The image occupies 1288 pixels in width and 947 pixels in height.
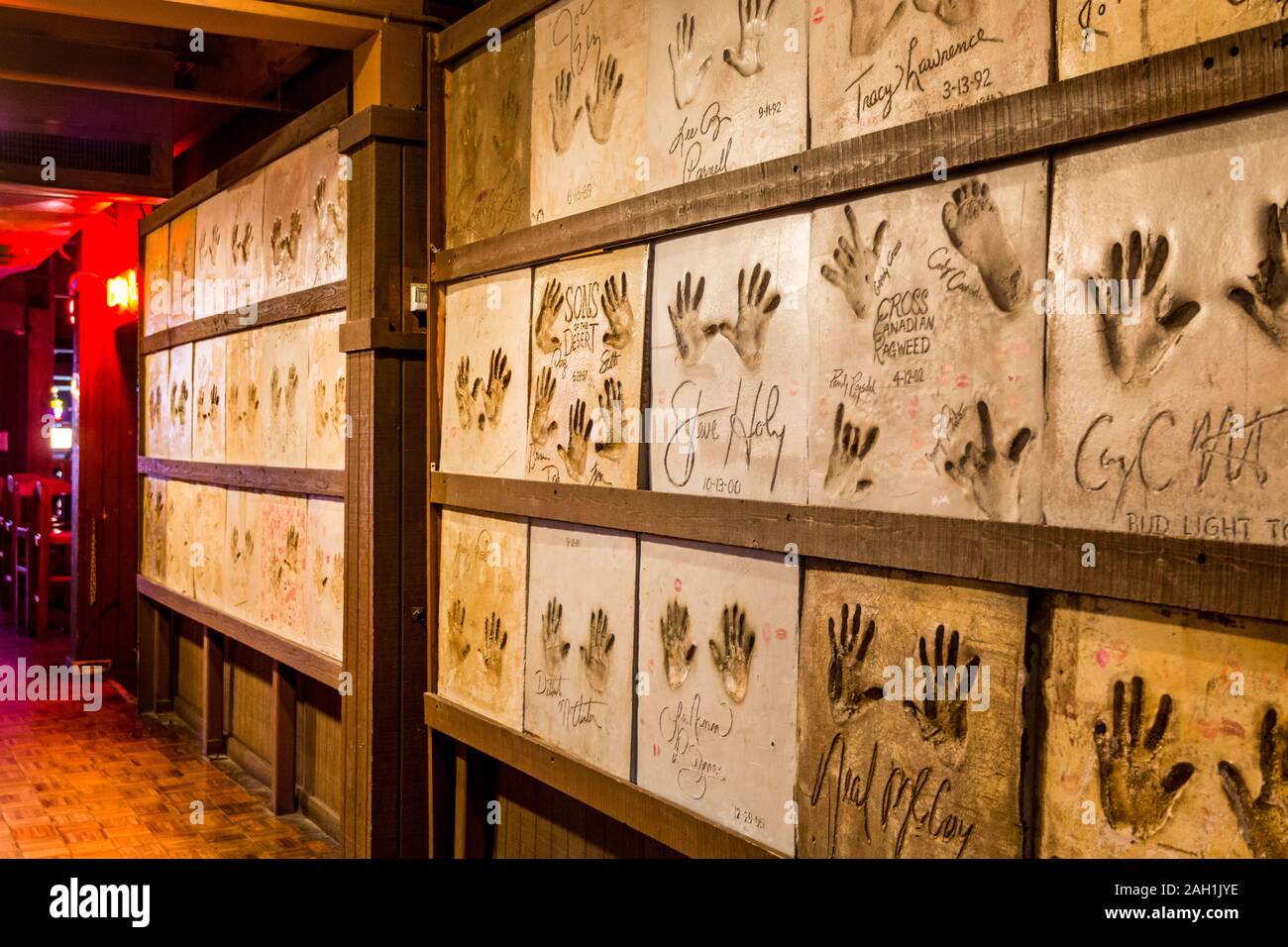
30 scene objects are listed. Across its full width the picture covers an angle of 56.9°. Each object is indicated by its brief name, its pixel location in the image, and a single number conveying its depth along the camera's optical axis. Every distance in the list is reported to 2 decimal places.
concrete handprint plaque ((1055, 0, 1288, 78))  1.50
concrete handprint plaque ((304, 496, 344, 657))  4.31
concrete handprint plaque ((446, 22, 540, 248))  3.22
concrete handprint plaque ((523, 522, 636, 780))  2.79
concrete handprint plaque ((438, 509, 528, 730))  3.23
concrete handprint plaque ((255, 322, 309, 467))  4.66
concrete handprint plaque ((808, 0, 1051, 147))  1.80
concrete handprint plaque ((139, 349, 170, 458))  6.44
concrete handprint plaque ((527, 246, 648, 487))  2.75
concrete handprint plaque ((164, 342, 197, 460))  6.04
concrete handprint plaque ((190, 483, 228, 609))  5.57
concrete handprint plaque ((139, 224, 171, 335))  6.44
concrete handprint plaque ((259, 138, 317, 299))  4.61
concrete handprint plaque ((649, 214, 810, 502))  2.27
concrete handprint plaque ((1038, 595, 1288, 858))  1.49
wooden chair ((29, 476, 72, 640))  9.36
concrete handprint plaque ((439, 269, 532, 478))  3.21
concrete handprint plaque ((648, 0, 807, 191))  2.29
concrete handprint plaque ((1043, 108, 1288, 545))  1.48
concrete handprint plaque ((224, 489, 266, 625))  5.13
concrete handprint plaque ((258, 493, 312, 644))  4.67
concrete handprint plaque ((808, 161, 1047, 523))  1.80
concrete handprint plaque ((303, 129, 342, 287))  4.24
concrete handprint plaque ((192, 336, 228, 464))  5.58
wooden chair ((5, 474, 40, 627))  9.68
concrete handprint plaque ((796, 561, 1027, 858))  1.83
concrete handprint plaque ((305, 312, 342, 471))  4.32
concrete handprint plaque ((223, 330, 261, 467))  5.15
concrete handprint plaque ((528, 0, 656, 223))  2.76
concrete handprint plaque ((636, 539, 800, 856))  2.30
